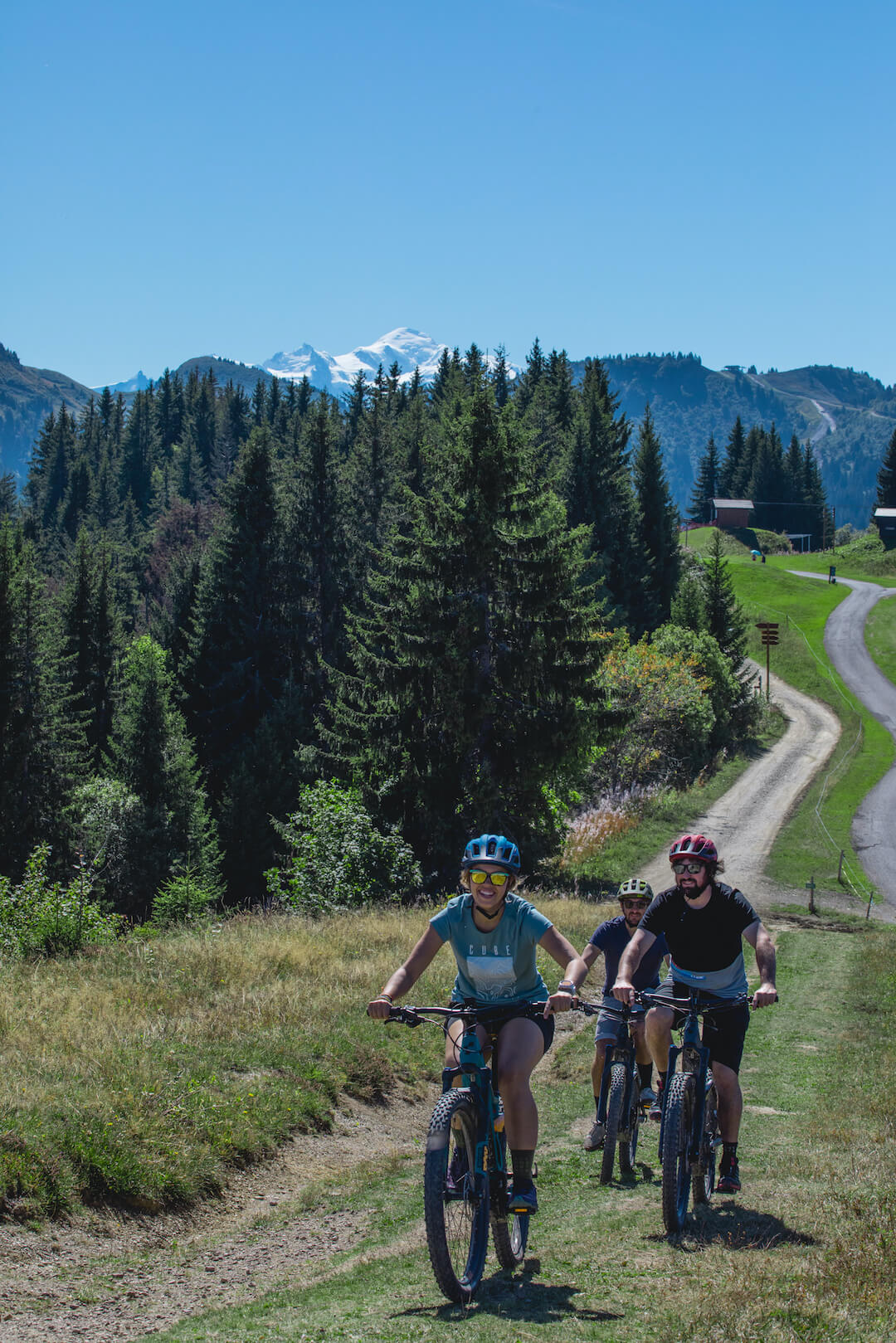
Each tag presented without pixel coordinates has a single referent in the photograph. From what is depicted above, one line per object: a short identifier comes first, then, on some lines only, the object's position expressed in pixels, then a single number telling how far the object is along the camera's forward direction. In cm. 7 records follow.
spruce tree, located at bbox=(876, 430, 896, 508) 11594
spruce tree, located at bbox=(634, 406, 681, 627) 6950
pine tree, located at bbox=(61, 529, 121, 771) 5509
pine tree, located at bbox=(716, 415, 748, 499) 14338
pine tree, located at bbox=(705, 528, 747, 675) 5831
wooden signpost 6216
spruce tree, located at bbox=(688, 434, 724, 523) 14688
